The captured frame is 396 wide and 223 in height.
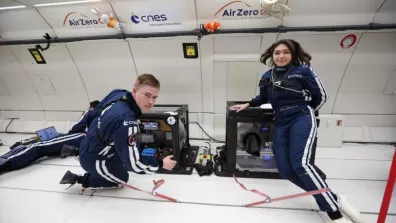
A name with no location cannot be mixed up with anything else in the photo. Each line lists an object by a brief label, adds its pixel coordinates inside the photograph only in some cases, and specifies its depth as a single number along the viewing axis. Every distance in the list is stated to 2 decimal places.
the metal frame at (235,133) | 2.24
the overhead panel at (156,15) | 2.64
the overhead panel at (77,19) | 2.75
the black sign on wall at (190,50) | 2.99
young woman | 1.74
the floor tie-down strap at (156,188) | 1.99
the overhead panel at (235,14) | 2.58
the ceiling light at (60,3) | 2.66
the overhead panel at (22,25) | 2.93
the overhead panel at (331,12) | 2.46
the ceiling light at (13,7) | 2.81
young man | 1.56
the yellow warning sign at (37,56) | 3.40
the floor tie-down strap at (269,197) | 1.63
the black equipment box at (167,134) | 2.44
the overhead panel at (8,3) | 2.75
